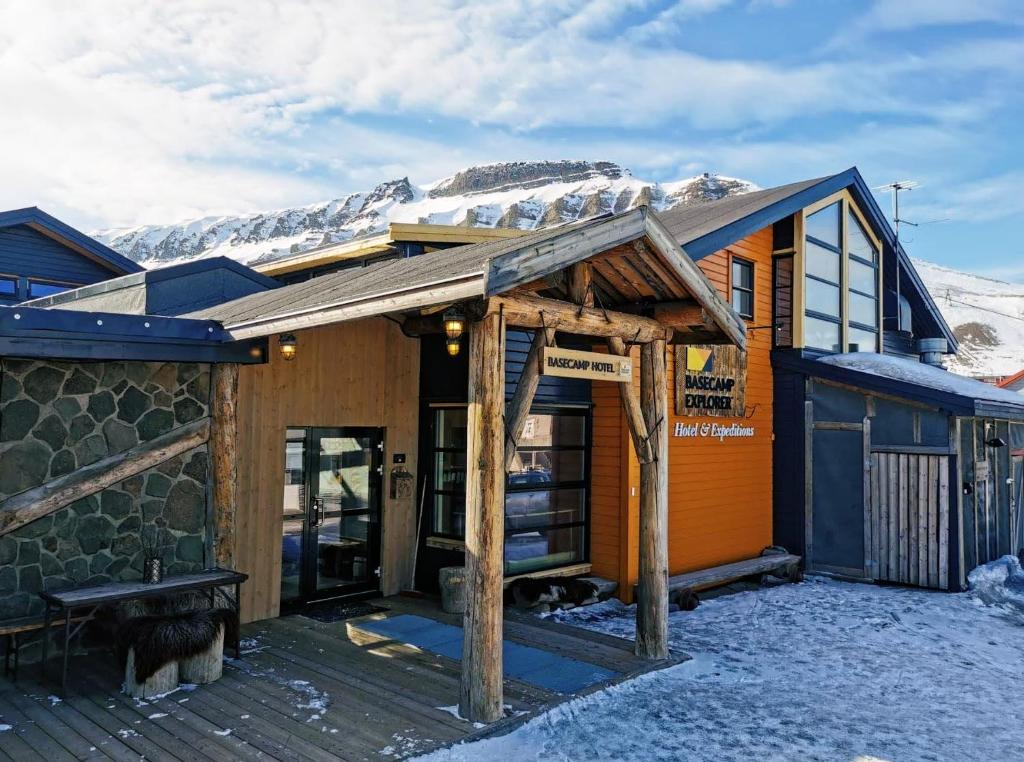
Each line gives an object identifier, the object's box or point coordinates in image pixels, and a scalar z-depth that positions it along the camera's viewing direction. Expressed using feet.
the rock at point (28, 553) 19.42
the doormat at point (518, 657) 19.79
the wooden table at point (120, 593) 18.20
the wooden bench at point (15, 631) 18.54
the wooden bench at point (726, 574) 29.25
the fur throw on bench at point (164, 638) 17.85
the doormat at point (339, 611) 25.54
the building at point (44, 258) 49.42
